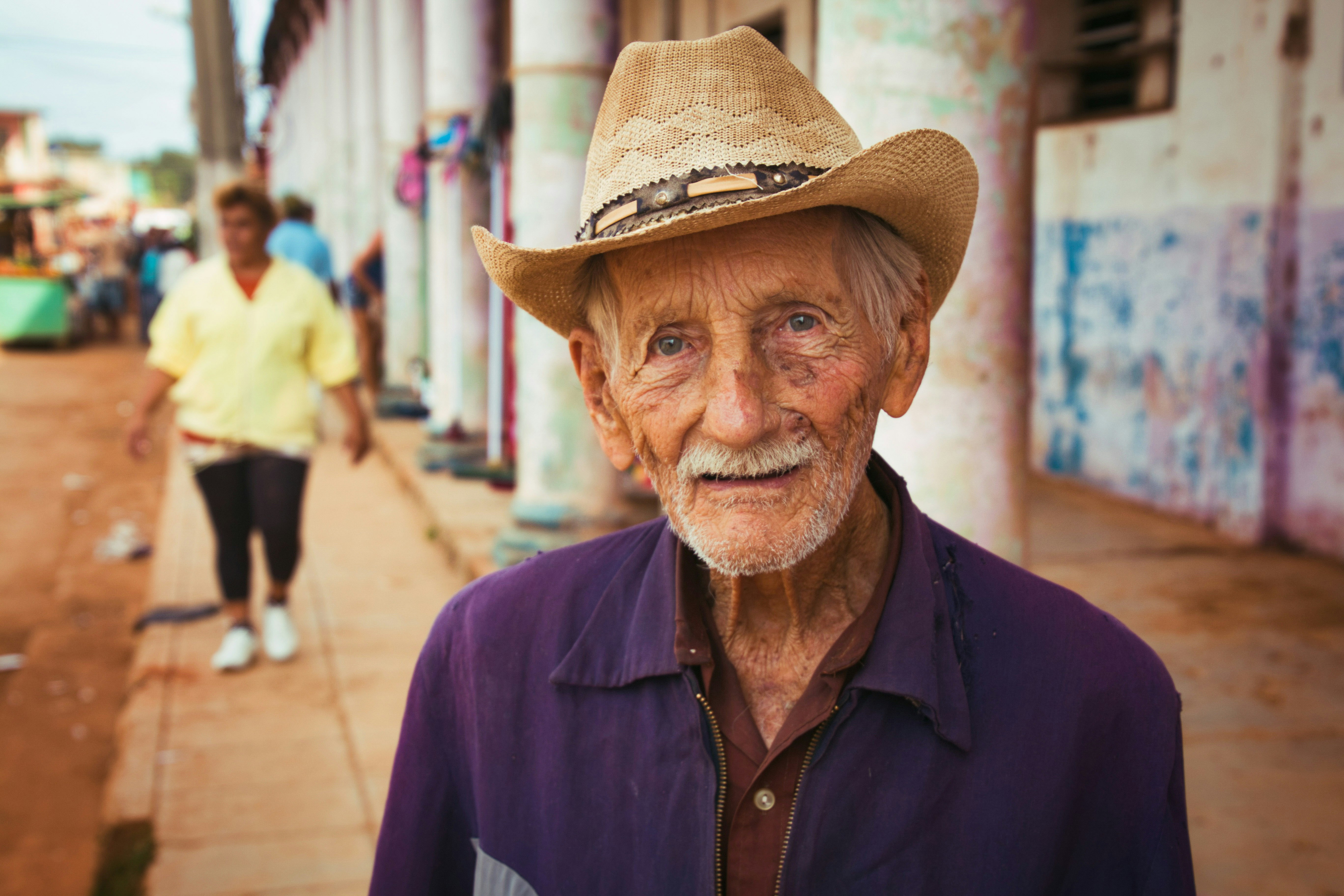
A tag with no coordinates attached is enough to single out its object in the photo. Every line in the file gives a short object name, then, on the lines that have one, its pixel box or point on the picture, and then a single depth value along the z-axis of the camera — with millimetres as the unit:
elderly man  1251
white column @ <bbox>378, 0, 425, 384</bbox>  10586
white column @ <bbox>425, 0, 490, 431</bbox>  7977
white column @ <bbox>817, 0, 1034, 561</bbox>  2553
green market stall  20047
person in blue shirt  8898
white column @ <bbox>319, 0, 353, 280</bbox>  15953
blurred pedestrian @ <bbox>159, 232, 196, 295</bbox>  15094
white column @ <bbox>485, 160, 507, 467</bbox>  7625
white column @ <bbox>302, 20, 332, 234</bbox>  18672
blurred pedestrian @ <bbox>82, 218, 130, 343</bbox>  24656
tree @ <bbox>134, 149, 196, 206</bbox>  92500
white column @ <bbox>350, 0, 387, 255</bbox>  13148
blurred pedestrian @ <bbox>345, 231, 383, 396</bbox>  12164
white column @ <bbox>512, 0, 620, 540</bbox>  5113
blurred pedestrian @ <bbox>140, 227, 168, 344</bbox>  19484
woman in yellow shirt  4570
